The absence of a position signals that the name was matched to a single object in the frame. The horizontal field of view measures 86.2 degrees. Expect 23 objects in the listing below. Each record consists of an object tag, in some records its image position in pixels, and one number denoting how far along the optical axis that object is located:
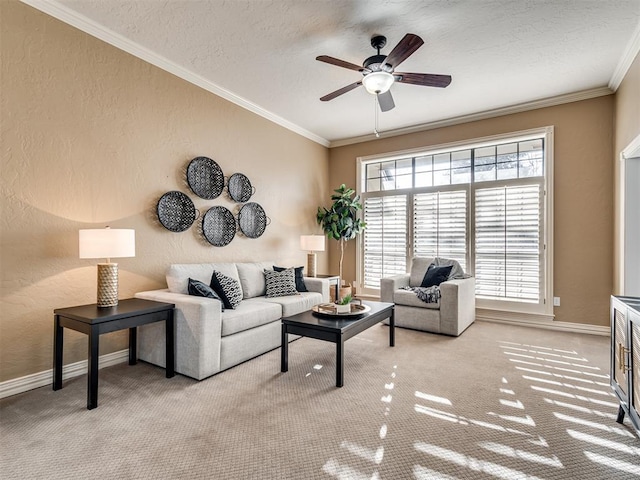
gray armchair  4.01
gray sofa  2.77
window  4.57
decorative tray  3.03
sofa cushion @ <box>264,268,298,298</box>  4.05
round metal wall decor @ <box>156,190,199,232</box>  3.54
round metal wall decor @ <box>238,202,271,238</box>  4.51
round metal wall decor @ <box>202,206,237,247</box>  4.01
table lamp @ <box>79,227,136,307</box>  2.57
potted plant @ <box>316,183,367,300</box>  5.70
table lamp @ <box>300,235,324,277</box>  5.14
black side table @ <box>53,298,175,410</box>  2.31
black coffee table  2.64
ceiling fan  2.81
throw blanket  4.12
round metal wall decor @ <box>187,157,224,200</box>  3.82
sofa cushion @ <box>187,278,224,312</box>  3.12
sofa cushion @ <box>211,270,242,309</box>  3.31
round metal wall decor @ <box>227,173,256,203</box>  4.32
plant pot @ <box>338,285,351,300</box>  5.47
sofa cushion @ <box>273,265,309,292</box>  4.36
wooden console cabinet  1.86
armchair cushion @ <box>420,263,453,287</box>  4.54
